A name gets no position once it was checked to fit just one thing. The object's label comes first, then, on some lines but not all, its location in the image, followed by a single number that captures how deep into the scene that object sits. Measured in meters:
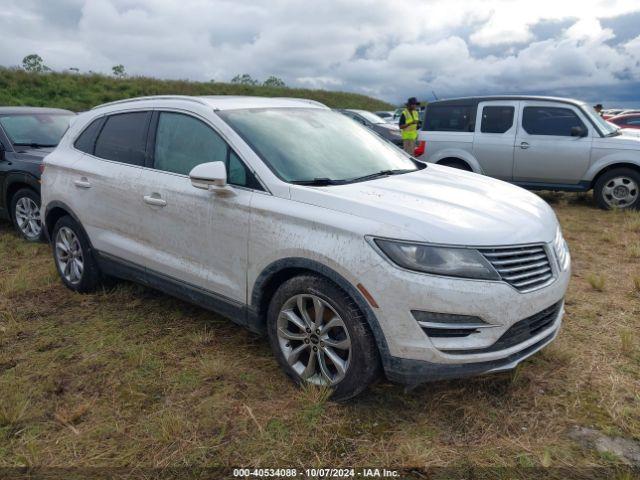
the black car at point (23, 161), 6.28
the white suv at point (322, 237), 2.57
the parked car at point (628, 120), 12.44
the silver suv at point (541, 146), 7.95
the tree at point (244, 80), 38.69
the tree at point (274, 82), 46.49
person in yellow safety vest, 11.21
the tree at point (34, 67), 27.27
